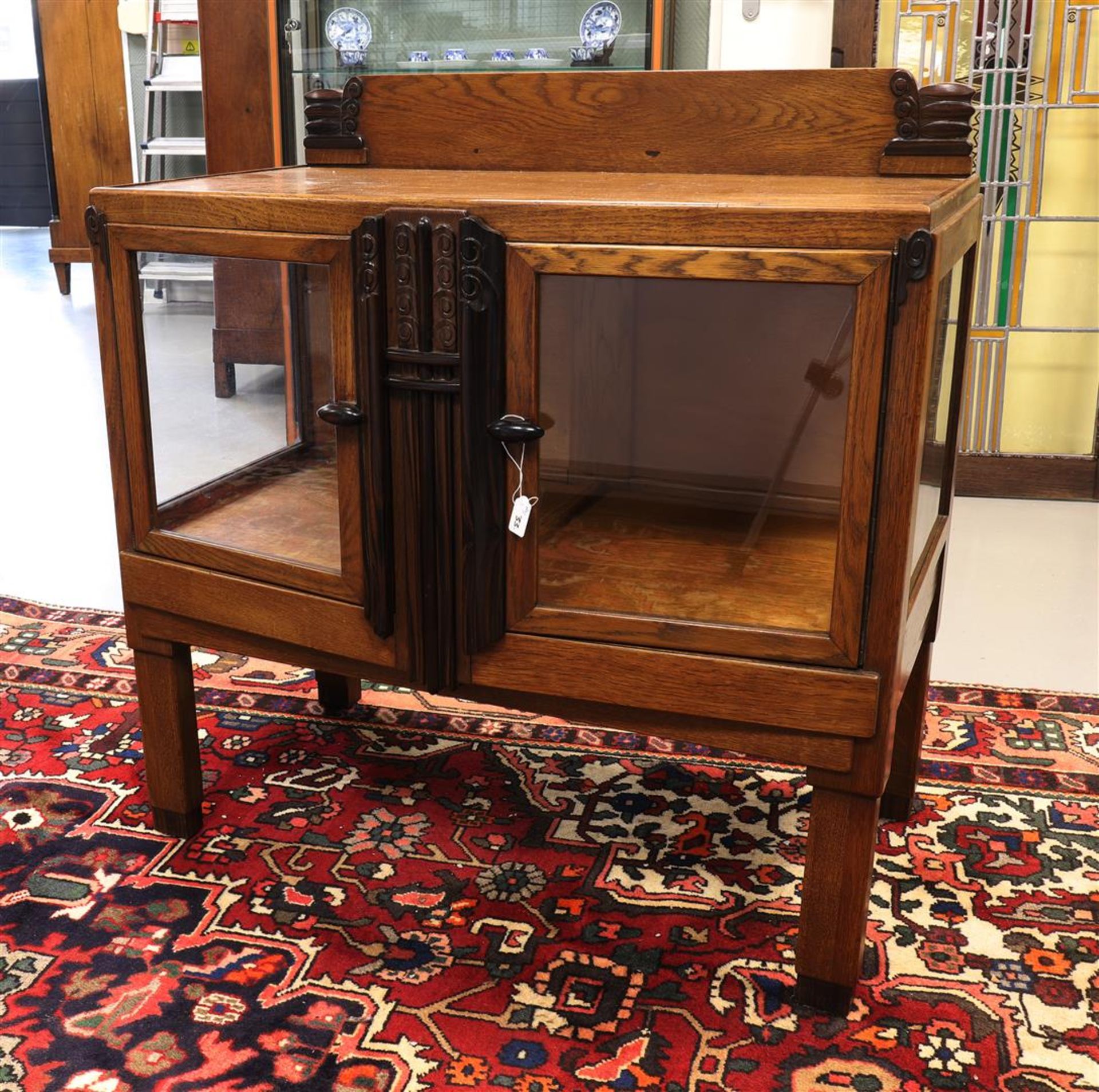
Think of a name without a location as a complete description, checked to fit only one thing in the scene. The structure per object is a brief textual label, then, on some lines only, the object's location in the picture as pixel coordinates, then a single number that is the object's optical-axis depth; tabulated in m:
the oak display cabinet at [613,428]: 1.41
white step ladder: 5.91
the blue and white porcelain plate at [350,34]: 3.86
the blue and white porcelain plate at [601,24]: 3.61
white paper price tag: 1.51
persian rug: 1.54
